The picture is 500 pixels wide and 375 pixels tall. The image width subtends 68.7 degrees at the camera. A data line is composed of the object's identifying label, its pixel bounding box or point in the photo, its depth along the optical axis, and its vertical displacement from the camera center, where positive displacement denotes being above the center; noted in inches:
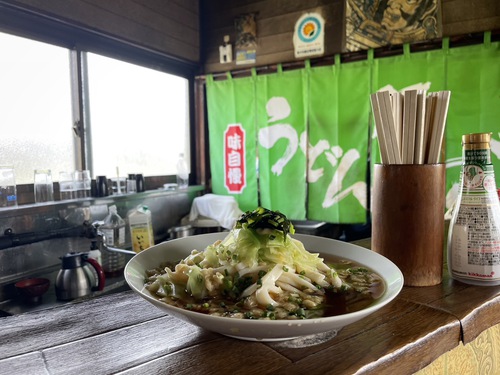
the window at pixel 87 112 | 115.1 +23.2
